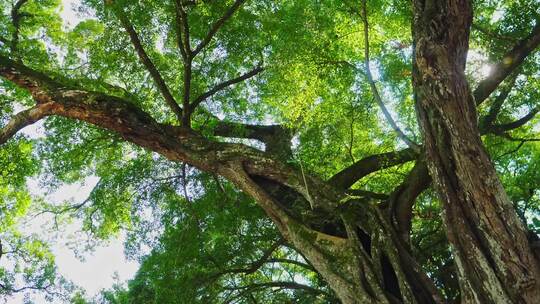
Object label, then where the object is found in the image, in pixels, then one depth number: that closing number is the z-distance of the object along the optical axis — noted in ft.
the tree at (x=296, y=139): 11.21
